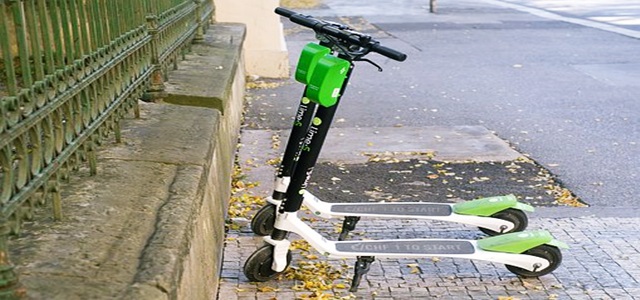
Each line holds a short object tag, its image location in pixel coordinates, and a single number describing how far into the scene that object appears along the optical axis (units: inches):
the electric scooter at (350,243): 153.8
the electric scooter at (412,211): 174.9
